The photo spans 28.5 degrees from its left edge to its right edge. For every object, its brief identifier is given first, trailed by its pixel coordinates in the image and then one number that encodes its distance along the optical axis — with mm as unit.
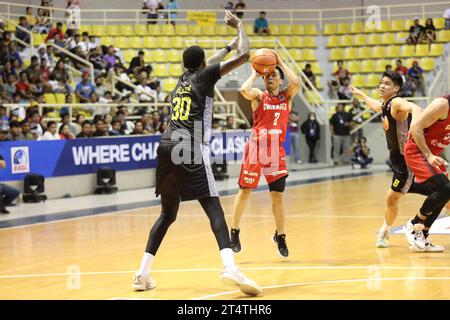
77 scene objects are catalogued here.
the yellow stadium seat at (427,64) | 27828
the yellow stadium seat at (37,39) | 23828
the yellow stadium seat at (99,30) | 28094
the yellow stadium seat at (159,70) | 27422
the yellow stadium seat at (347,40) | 30141
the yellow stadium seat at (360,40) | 29875
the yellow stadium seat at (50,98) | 20719
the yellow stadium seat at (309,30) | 30625
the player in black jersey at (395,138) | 10062
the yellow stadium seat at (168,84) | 26930
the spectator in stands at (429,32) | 27969
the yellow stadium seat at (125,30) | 28484
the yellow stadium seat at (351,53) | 29766
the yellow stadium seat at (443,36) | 28203
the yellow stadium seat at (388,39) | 29250
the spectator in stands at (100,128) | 18297
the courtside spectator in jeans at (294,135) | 25500
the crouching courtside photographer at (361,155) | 24359
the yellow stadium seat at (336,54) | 29984
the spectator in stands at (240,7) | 30419
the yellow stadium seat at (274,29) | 30141
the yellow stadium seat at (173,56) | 27969
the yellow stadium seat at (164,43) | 28347
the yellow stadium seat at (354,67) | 29328
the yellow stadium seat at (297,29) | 30500
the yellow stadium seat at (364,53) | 29464
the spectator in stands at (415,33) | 28250
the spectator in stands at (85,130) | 18000
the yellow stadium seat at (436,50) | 27969
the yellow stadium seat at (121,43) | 28020
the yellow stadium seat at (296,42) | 30031
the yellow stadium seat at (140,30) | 28605
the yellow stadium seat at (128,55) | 27444
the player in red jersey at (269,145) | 9688
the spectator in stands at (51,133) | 17297
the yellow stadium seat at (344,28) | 30531
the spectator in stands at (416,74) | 26656
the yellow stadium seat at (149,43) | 28359
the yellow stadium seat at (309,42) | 30281
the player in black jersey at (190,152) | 7664
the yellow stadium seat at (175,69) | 27594
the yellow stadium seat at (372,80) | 28578
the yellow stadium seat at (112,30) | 28328
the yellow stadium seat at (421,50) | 28161
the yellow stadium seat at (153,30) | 28750
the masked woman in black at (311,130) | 25750
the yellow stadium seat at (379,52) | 29109
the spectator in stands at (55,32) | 23844
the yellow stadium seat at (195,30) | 29094
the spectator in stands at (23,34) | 23266
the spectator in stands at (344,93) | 27328
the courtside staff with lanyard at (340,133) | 25625
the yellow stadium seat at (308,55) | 29828
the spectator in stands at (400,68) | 26430
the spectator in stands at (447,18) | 28191
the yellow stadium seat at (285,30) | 30328
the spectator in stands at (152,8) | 29016
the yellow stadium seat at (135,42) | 28266
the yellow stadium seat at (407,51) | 28406
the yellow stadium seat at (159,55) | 27875
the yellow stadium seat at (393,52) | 28750
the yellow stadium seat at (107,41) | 27689
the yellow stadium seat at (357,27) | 30234
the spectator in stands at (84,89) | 21125
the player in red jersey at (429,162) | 9219
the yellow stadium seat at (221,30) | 29250
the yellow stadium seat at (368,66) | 29016
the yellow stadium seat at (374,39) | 29516
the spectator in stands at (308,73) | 27870
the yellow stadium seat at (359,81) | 28906
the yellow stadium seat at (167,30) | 28812
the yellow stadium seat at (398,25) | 29297
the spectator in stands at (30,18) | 24547
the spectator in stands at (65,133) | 17688
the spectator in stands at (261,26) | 29609
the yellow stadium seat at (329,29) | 30672
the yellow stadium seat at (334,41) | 30328
